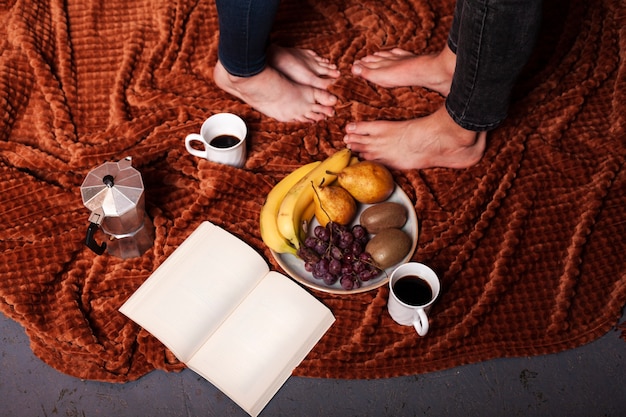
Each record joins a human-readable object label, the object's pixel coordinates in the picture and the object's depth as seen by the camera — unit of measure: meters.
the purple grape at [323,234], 1.16
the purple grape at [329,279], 1.14
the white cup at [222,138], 1.27
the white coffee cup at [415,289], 1.08
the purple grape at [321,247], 1.16
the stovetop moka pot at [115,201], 1.08
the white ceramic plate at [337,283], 1.15
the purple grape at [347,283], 1.14
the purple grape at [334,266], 1.13
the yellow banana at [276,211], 1.18
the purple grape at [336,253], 1.14
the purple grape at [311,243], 1.16
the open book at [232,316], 1.10
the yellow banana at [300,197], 1.16
